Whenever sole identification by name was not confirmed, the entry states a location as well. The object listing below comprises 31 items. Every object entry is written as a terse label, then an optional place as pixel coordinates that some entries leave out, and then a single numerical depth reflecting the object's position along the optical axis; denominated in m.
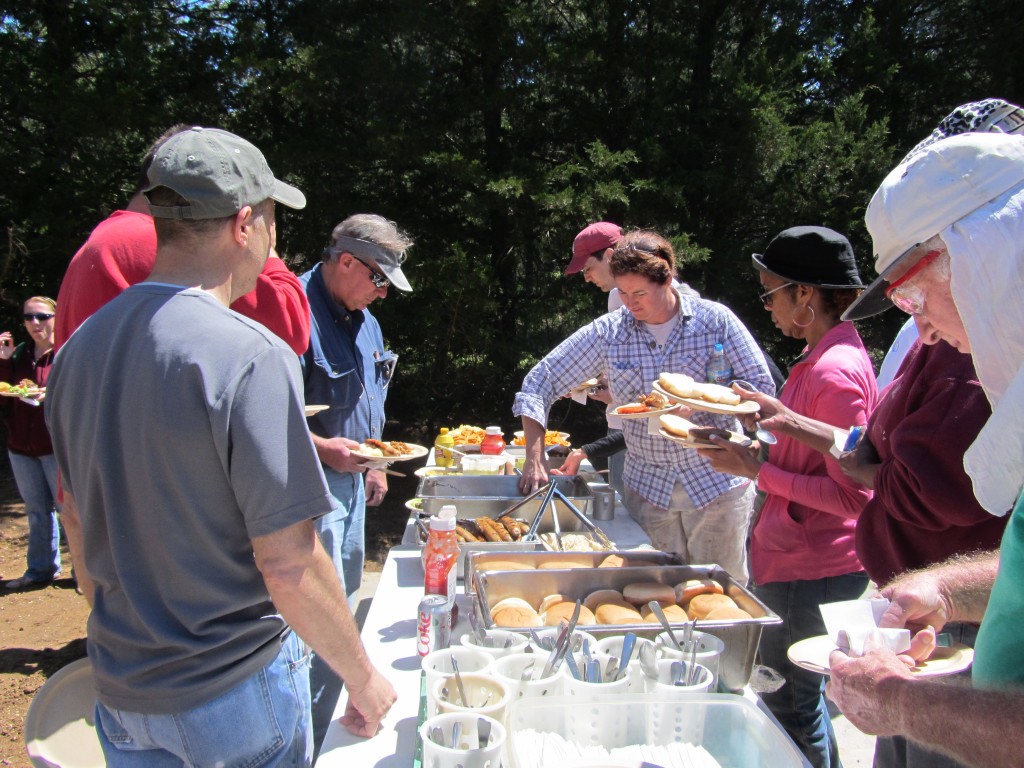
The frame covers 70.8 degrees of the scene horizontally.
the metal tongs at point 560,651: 1.42
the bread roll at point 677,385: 2.49
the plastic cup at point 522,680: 1.37
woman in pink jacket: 2.21
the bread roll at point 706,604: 1.77
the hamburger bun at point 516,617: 1.73
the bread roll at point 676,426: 2.41
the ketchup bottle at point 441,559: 1.93
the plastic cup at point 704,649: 1.50
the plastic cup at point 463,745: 1.18
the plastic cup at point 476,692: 1.37
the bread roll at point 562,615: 1.73
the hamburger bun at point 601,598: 1.86
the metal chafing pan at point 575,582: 1.83
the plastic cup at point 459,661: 1.47
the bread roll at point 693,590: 1.90
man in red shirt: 1.84
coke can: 1.75
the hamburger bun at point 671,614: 1.74
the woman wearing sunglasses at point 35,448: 4.86
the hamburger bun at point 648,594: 1.88
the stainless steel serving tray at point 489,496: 2.86
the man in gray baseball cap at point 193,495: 1.22
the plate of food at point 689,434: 2.37
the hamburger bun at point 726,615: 1.70
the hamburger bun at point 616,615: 1.72
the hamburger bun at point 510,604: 1.83
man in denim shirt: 2.73
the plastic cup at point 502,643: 1.53
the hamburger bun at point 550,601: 1.88
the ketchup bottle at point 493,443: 4.00
